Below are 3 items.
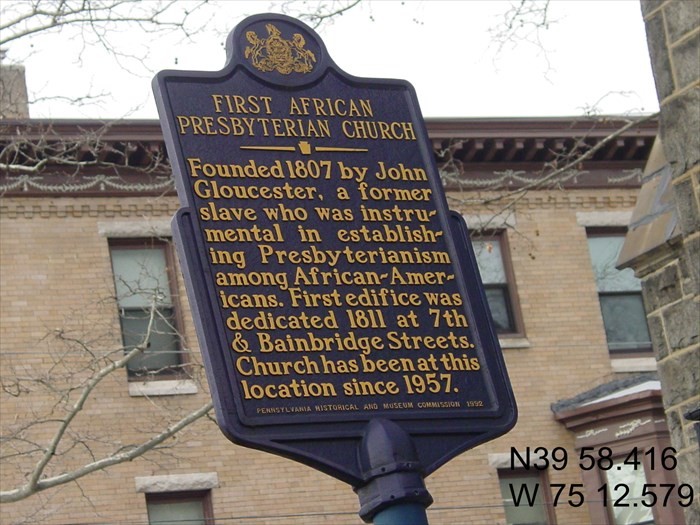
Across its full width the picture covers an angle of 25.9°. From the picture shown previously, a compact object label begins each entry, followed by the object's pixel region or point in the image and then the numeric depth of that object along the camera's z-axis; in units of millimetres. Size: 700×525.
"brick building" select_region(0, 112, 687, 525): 22562
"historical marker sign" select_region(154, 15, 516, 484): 6883
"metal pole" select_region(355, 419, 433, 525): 6812
